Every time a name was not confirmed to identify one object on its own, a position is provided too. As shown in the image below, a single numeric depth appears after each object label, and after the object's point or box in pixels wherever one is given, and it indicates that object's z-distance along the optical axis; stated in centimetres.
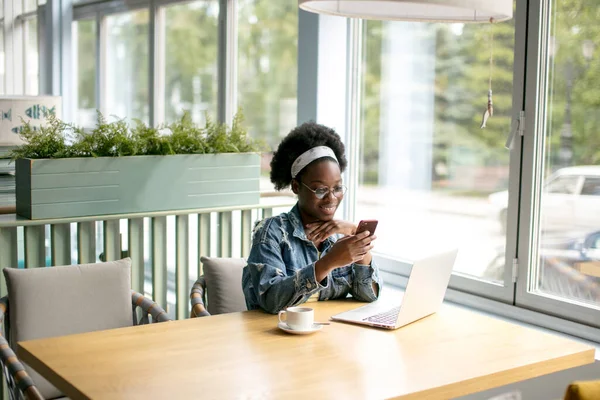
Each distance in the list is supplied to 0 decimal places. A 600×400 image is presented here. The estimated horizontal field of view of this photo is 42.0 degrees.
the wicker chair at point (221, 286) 289
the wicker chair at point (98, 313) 255
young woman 247
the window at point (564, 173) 281
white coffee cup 224
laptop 228
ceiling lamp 219
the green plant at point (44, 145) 305
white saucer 222
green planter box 302
